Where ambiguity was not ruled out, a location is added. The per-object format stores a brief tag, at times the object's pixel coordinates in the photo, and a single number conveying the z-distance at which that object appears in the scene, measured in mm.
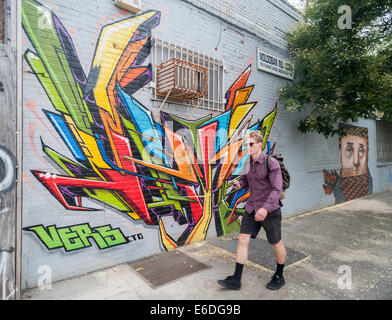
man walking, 2979
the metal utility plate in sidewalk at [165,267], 3340
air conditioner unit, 4070
